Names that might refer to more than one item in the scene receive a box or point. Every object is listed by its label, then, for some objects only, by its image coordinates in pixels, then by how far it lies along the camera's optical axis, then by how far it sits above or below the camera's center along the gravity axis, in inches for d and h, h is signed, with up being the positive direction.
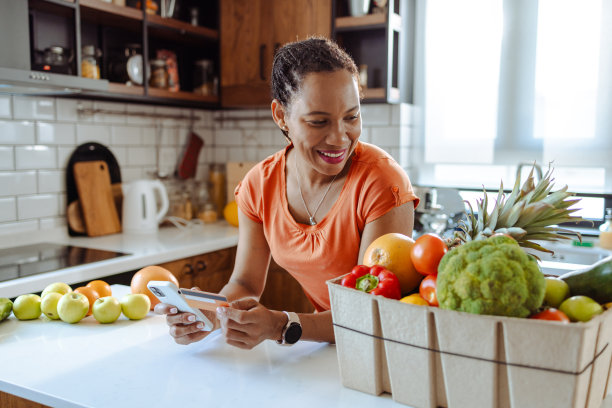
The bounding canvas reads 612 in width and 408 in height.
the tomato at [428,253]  38.7 -7.4
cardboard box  30.3 -12.4
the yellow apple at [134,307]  55.6 -16.2
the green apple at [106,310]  54.5 -16.2
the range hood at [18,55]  80.8 +13.4
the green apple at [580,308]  32.5 -9.5
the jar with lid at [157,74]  121.1 +15.8
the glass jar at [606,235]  103.0 -15.9
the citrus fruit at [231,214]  128.0 -15.6
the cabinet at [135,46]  99.0 +21.4
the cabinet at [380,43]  116.6 +23.5
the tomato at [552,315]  31.4 -9.5
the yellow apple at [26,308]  55.9 -16.5
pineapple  39.6 -4.9
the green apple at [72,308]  54.2 -15.9
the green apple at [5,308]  55.2 -16.4
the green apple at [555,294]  35.3 -9.2
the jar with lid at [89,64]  104.3 +15.6
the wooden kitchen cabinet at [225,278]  103.1 -26.2
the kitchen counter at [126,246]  78.8 -18.6
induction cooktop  81.8 -18.3
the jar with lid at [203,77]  133.7 +16.9
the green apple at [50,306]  55.4 -16.0
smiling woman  48.9 -5.8
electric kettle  115.7 -12.8
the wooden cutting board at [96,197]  110.5 -10.5
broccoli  31.0 -7.6
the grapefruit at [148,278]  60.8 -14.7
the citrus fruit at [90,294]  57.6 -15.6
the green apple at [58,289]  57.9 -15.1
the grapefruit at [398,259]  41.0 -8.3
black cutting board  111.0 -3.0
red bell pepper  38.1 -9.4
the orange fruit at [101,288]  59.9 -15.4
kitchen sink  100.8 -19.1
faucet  110.6 -4.2
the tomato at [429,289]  36.3 -9.5
